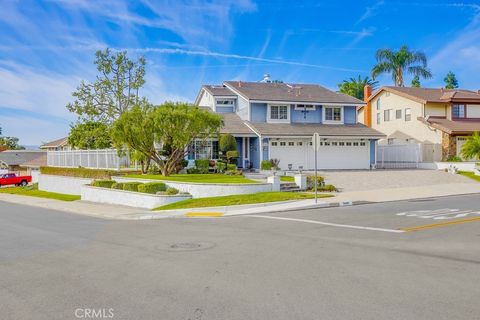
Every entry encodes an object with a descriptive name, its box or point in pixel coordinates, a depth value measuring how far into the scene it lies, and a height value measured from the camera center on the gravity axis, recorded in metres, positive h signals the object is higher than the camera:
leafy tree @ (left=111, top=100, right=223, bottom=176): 26.62 +1.99
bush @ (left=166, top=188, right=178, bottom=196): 23.19 -1.72
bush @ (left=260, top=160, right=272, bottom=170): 32.75 -0.50
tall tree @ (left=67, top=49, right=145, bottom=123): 47.31 +7.71
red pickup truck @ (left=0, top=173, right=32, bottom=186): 56.81 -2.40
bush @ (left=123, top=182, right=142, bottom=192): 25.06 -1.50
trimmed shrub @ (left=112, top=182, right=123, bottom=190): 26.48 -1.55
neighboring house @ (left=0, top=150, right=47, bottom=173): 67.69 +0.40
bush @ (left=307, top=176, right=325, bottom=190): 26.14 -1.47
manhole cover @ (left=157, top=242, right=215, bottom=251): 10.70 -2.19
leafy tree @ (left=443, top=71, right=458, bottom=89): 74.56 +13.08
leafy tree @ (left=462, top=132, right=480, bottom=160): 33.50 +0.61
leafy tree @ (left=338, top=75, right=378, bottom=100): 67.75 +11.20
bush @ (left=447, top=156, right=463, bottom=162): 37.62 -0.25
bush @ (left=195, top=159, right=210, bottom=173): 30.75 -0.42
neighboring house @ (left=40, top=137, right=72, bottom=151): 61.99 +2.44
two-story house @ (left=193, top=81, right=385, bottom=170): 34.09 +2.66
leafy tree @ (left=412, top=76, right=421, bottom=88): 63.22 +10.73
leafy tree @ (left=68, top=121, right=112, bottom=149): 46.19 +2.69
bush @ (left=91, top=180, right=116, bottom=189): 28.18 -1.48
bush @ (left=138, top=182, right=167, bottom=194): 23.64 -1.50
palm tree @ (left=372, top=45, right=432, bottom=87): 56.47 +12.24
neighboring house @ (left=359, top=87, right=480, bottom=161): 39.66 +4.04
